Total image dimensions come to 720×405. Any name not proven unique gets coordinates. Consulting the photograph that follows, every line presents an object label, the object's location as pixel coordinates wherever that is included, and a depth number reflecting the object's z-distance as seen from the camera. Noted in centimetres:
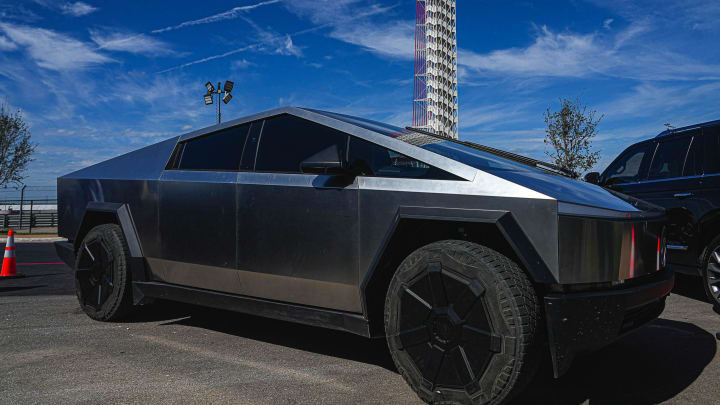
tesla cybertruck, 229
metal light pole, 2053
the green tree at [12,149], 2928
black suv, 510
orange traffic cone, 743
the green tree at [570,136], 2723
